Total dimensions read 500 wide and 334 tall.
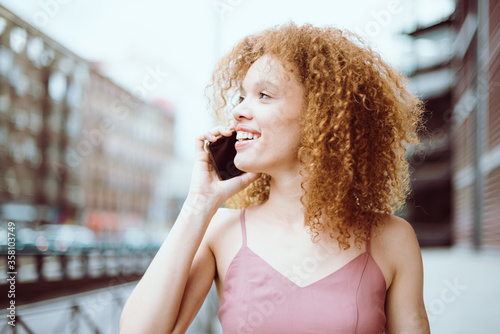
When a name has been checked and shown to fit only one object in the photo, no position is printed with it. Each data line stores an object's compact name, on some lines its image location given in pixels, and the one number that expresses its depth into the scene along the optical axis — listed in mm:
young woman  1354
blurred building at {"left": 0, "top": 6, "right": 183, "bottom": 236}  27359
